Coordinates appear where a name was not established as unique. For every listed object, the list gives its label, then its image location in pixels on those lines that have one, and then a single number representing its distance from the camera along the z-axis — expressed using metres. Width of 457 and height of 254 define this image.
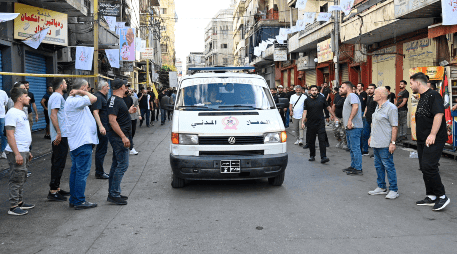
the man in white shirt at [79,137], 5.77
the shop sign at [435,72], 11.01
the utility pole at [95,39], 17.86
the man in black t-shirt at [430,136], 5.68
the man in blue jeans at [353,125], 8.38
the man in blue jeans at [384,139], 6.43
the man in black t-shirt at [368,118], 11.03
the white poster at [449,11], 10.70
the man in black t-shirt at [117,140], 6.04
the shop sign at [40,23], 14.70
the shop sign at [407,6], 12.16
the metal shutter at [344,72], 24.45
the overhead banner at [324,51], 21.98
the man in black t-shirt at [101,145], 8.04
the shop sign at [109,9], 22.77
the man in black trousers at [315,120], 9.73
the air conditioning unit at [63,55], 20.11
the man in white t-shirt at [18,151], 5.66
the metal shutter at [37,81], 16.86
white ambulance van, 6.52
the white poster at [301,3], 19.39
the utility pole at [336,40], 19.87
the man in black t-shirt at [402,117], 12.44
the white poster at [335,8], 17.27
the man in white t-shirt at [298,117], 12.96
